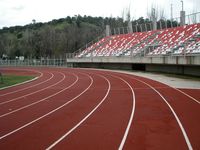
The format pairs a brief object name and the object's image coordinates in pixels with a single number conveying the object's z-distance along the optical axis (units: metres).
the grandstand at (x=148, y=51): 17.71
